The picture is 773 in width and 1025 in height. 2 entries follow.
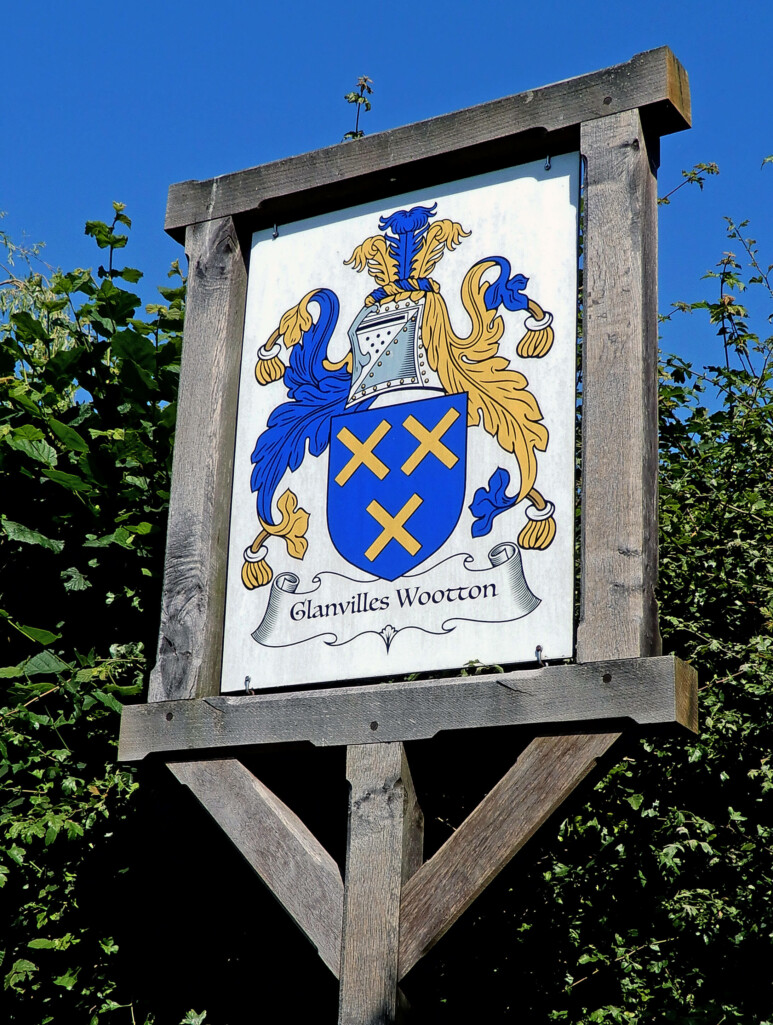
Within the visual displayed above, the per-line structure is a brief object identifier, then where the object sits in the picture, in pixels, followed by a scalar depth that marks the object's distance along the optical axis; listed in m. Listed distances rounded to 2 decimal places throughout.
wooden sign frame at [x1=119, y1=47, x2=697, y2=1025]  3.35
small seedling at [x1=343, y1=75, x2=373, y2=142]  5.85
